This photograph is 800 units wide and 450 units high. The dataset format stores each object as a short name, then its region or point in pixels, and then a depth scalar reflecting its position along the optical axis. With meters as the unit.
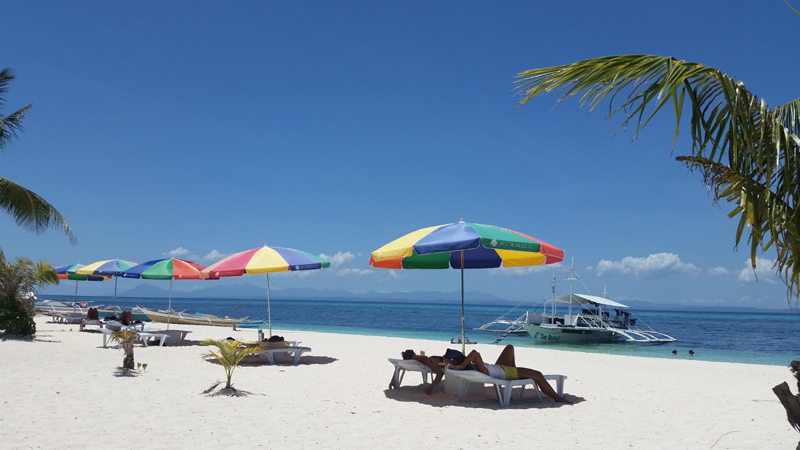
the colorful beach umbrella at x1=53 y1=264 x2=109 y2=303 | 19.50
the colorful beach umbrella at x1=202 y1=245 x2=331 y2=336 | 9.83
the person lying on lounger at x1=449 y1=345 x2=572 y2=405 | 6.95
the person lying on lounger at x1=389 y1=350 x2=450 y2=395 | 7.49
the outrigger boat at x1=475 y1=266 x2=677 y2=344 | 31.00
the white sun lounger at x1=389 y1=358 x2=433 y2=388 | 7.68
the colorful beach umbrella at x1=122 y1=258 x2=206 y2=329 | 12.82
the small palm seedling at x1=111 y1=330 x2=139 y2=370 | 8.59
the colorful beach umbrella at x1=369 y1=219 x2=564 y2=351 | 6.60
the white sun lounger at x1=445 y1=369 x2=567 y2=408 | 6.78
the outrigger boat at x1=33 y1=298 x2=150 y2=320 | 23.99
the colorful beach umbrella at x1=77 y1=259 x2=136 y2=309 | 15.88
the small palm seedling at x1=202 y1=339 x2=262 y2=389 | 7.11
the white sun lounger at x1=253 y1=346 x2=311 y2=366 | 10.27
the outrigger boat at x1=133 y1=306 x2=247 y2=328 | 28.69
